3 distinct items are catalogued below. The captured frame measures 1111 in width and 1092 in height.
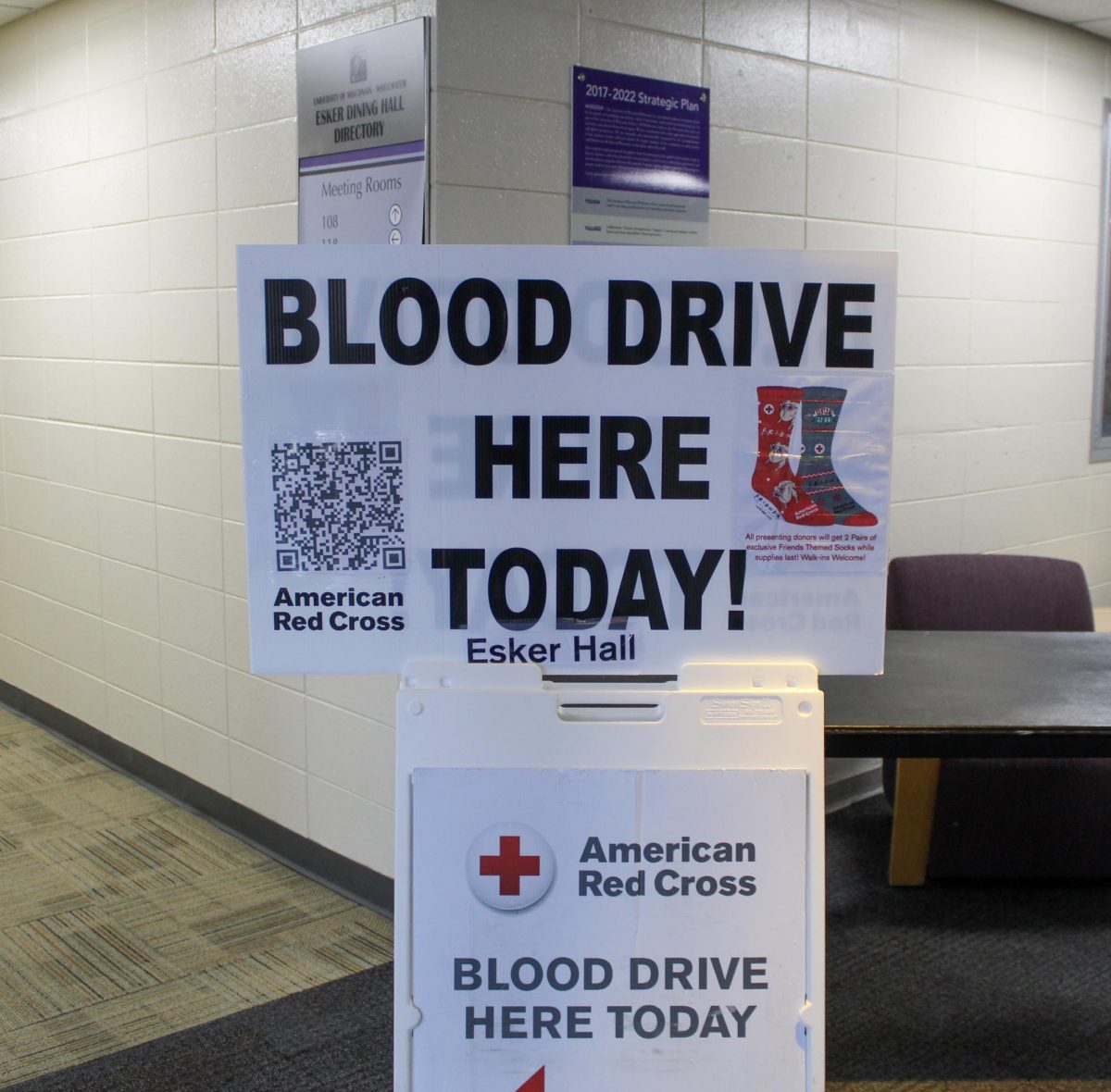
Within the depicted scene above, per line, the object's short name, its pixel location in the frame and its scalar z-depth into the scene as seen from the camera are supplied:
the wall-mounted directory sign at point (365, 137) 2.62
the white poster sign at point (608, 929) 1.25
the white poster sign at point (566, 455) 1.24
